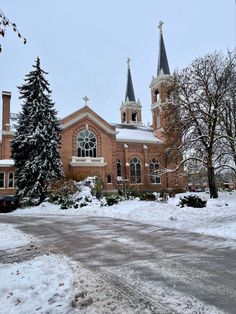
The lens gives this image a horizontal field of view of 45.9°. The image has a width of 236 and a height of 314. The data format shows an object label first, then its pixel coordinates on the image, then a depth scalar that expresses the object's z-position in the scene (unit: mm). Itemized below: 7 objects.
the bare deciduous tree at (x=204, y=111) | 19656
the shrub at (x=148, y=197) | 20309
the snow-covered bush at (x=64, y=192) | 22758
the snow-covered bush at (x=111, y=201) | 20047
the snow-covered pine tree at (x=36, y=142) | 25406
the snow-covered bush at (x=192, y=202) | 16125
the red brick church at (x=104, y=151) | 35094
